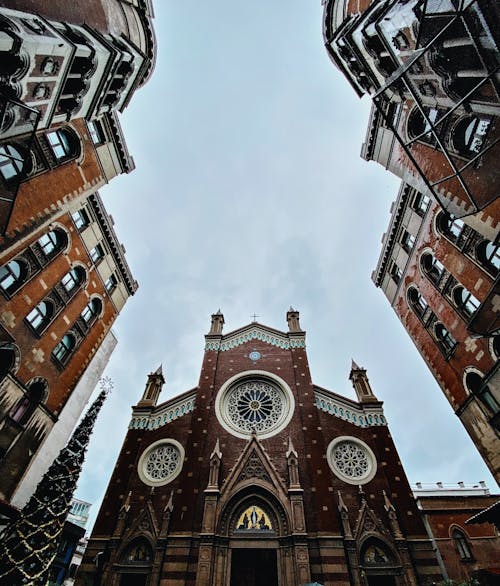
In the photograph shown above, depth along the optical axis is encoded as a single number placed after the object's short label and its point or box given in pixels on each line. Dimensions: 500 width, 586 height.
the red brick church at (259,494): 18.08
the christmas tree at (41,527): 11.52
